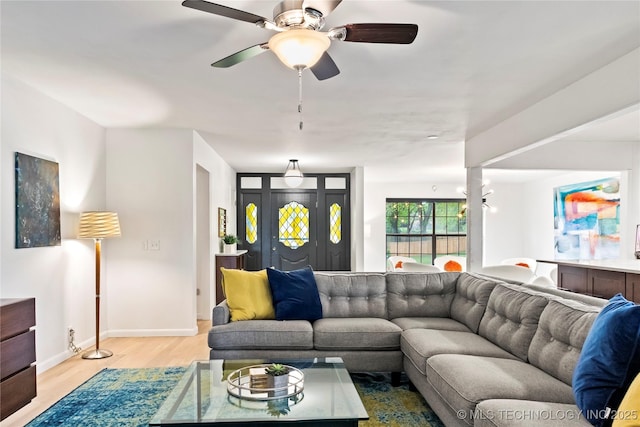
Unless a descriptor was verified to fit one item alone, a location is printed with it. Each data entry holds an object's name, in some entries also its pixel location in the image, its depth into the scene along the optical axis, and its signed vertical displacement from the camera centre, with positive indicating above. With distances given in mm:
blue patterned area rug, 2918 -1277
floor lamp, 4457 -113
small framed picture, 7363 -45
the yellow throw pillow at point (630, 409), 1534 -657
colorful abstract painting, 7715 -64
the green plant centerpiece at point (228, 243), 7400 -384
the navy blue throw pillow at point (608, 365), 1790 -592
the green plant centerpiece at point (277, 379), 2419 -869
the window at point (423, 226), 11266 -207
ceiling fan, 2098 +879
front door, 9688 -220
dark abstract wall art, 3598 +152
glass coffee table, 2113 -912
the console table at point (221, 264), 6789 -668
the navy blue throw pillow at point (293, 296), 3807 -649
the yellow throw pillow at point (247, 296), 3797 -636
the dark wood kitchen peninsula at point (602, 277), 3965 -578
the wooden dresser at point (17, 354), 2814 -846
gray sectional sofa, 2207 -822
